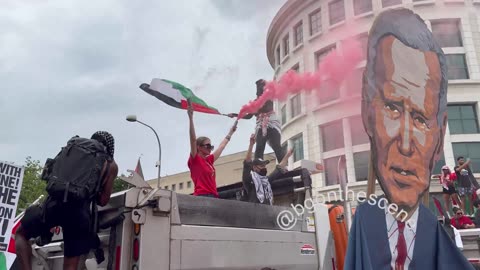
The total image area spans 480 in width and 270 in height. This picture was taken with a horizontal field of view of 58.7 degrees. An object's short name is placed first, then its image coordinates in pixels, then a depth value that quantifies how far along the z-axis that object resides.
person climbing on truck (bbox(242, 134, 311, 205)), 4.64
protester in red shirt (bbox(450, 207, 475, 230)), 6.17
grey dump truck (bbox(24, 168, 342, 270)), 2.76
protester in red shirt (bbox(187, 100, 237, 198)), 4.41
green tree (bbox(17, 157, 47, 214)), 21.09
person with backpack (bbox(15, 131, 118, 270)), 2.82
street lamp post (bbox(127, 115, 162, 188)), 11.33
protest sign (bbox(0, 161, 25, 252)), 4.13
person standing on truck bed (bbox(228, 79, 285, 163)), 7.71
